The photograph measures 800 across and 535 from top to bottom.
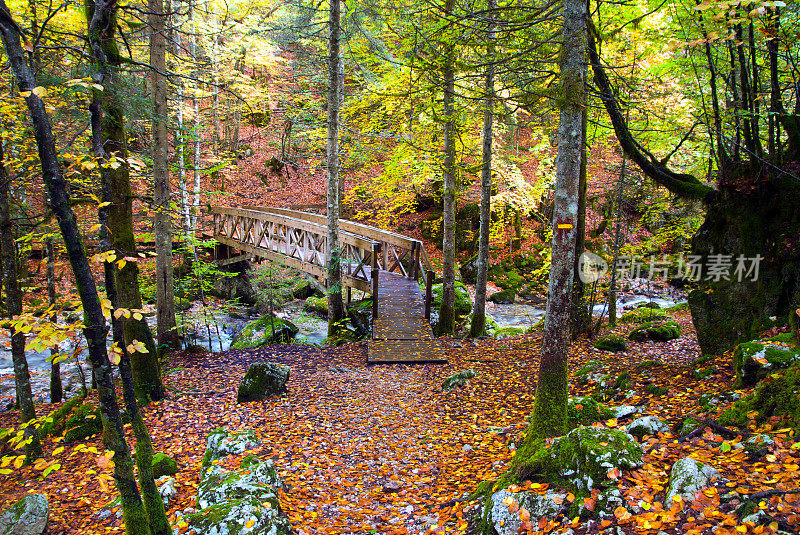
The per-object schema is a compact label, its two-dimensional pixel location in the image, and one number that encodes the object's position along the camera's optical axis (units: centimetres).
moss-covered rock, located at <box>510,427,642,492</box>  307
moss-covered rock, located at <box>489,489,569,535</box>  296
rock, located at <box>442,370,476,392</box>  663
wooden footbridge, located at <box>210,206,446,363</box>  877
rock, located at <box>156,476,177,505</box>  393
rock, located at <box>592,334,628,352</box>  727
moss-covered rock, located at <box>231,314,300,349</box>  1051
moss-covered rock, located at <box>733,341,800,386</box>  388
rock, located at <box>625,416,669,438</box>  377
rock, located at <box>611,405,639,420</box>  438
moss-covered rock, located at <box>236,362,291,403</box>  658
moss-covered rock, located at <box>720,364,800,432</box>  326
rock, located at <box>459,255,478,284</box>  1605
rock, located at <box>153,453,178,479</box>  440
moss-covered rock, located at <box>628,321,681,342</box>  810
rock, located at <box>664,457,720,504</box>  268
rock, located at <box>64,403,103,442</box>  550
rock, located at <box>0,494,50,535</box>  354
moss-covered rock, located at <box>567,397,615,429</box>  445
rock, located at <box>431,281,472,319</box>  1198
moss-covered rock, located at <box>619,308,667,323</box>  1098
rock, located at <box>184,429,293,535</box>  313
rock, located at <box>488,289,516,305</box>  1563
